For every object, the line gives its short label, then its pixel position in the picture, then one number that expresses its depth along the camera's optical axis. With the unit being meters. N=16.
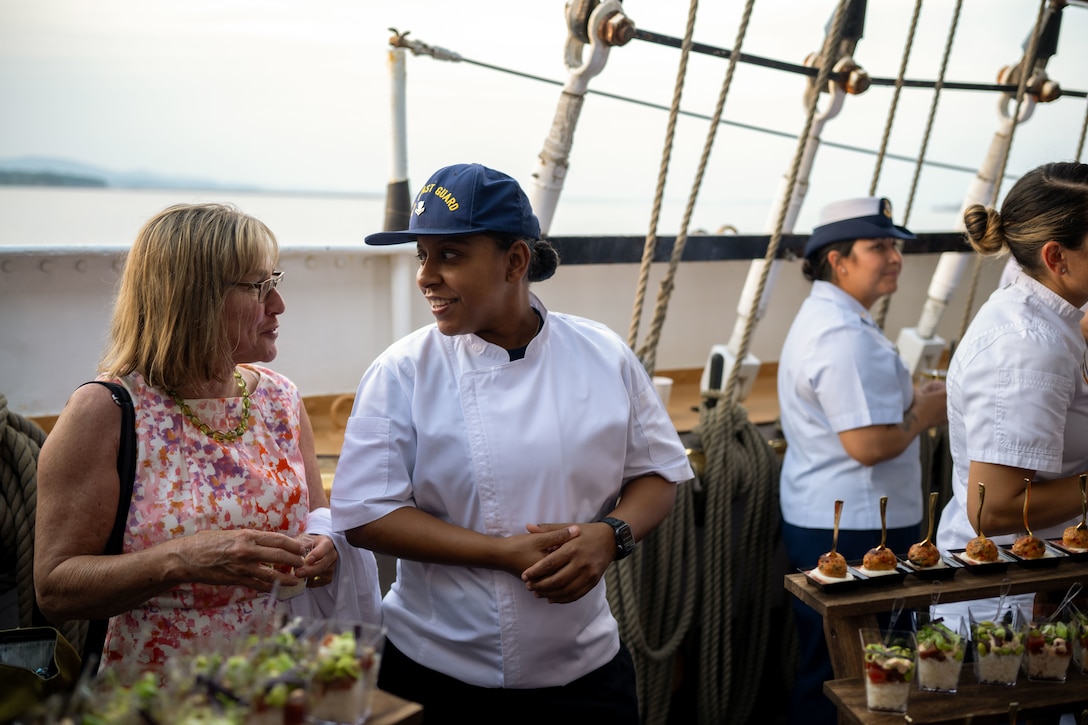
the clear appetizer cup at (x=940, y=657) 1.41
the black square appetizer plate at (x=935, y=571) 1.57
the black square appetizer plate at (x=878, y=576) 1.53
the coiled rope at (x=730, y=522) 2.79
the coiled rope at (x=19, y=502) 1.93
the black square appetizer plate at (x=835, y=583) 1.50
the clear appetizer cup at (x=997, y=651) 1.45
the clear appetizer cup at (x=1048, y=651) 1.48
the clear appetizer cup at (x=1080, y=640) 1.53
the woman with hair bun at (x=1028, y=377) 1.65
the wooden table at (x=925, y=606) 1.39
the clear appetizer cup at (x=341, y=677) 1.03
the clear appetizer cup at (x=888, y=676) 1.35
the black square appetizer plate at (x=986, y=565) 1.59
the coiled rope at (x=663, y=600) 2.71
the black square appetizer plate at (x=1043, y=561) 1.63
